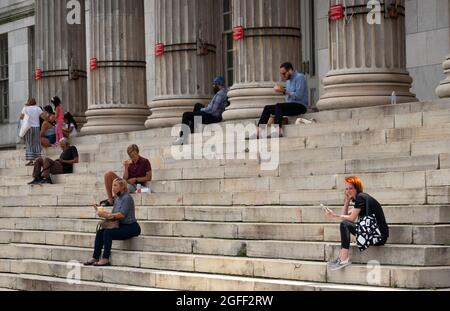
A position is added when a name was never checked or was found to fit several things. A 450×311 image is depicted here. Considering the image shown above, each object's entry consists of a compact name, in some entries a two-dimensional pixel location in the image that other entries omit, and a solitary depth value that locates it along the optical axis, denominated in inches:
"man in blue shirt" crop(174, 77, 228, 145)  891.4
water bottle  757.9
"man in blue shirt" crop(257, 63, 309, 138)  781.9
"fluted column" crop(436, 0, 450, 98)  701.9
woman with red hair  541.3
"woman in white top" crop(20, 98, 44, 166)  1043.3
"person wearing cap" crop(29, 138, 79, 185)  937.5
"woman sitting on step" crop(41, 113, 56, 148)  1063.6
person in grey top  688.4
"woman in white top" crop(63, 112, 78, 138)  1096.2
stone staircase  548.4
